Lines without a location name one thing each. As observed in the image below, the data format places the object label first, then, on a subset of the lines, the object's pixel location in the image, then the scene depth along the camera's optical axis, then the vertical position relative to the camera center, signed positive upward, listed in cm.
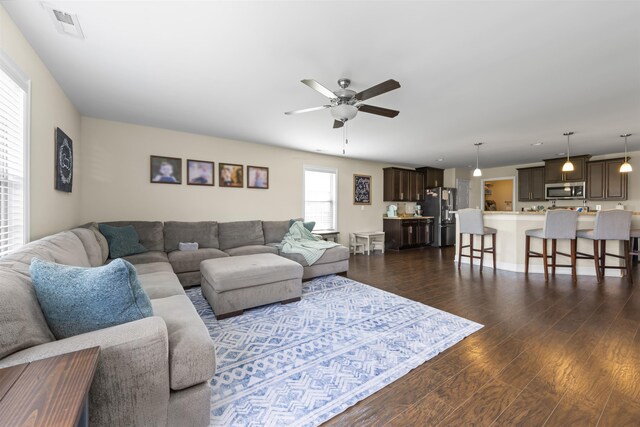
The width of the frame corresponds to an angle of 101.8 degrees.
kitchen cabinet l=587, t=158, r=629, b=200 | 562 +74
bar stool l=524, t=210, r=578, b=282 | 387 -26
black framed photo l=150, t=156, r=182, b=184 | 427 +72
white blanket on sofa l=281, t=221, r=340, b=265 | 393 -51
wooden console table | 63 -49
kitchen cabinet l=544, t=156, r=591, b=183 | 588 +102
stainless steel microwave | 596 +56
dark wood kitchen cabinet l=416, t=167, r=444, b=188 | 774 +112
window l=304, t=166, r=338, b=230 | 603 +39
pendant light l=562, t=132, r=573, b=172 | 478 +87
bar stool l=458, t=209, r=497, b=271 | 454 -27
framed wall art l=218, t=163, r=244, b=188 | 485 +72
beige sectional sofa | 98 -63
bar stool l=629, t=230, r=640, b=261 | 471 -56
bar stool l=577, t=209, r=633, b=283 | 367 -27
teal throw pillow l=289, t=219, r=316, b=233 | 512 -22
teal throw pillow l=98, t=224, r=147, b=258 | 338 -37
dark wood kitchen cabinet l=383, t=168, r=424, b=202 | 712 +80
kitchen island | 416 -50
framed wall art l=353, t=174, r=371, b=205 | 670 +62
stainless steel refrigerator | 743 +4
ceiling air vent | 174 +135
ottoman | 267 -76
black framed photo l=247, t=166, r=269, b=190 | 516 +73
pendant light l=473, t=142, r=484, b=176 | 506 +136
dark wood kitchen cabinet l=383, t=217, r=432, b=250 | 684 -52
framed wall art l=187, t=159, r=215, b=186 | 455 +72
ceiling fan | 225 +107
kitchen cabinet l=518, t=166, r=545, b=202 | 672 +78
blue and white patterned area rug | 152 -109
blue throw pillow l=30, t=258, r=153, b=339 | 112 -37
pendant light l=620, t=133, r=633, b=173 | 469 +84
